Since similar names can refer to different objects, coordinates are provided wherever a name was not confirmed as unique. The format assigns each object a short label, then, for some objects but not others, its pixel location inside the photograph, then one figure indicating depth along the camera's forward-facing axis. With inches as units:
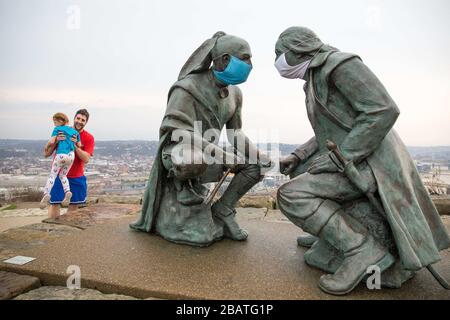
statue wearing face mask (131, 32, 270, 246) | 107.9
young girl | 169.6
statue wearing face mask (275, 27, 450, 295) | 77.6
